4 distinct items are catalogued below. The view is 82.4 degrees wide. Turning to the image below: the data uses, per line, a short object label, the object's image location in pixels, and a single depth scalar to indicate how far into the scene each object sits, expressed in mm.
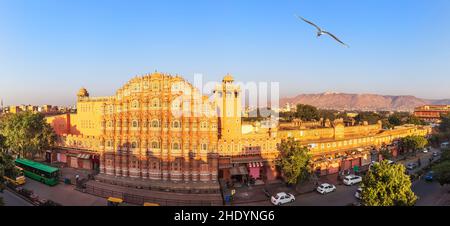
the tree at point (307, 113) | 83375
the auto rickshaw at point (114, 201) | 26531
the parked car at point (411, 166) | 41422
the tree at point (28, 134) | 41000
